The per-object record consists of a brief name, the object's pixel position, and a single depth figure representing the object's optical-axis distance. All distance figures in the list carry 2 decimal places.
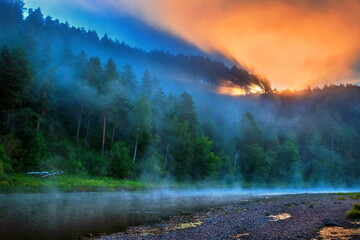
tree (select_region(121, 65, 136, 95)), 94.34
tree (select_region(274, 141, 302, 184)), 113.50
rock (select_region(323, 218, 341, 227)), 19.22
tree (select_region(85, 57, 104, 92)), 76.59
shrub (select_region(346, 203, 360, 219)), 21.74
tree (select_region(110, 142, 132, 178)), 62.91
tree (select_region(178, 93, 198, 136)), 96.94
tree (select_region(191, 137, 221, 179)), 85.44
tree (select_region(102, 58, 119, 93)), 74.50
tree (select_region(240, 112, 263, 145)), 115.94
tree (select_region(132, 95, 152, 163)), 73.44
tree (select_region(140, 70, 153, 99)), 97.11
